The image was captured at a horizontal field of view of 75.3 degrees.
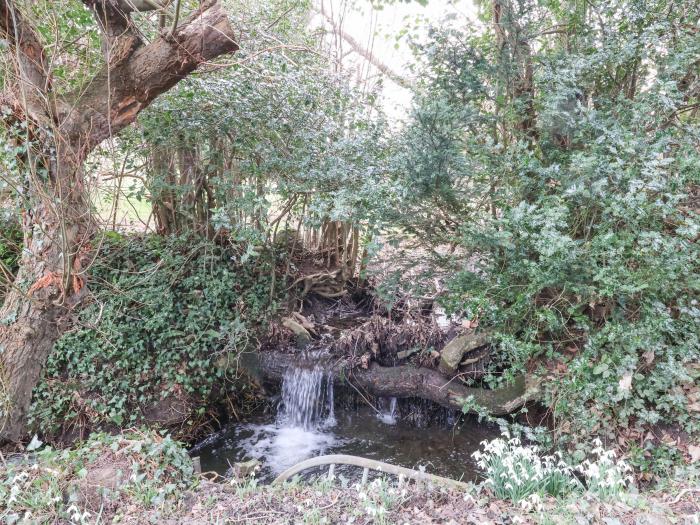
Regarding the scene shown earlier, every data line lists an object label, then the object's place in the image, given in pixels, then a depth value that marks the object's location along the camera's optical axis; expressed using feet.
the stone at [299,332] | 19.25
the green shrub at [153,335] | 16.40
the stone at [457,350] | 16.40
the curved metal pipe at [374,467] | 9.73
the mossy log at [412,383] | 15.19
